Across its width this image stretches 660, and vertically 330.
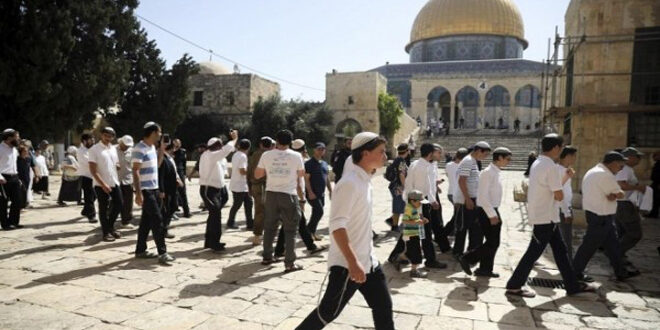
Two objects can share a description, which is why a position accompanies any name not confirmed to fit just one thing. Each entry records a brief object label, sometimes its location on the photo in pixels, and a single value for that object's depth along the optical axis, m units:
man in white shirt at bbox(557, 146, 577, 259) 5.07
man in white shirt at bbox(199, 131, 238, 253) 5.97
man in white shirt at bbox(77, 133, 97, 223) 8.14
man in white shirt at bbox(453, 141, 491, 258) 5.60
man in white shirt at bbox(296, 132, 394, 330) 2.58
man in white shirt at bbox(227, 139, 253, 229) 6.96
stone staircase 26.22
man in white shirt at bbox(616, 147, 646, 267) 5.45
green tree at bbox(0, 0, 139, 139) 14.91
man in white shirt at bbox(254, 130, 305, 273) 5.13
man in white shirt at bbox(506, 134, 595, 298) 4.29
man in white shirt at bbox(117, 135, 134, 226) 7.11
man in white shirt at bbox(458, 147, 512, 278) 4.99
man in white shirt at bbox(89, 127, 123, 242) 6.44
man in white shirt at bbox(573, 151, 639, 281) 4.70
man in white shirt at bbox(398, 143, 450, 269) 5.48
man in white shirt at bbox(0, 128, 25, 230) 6.96
